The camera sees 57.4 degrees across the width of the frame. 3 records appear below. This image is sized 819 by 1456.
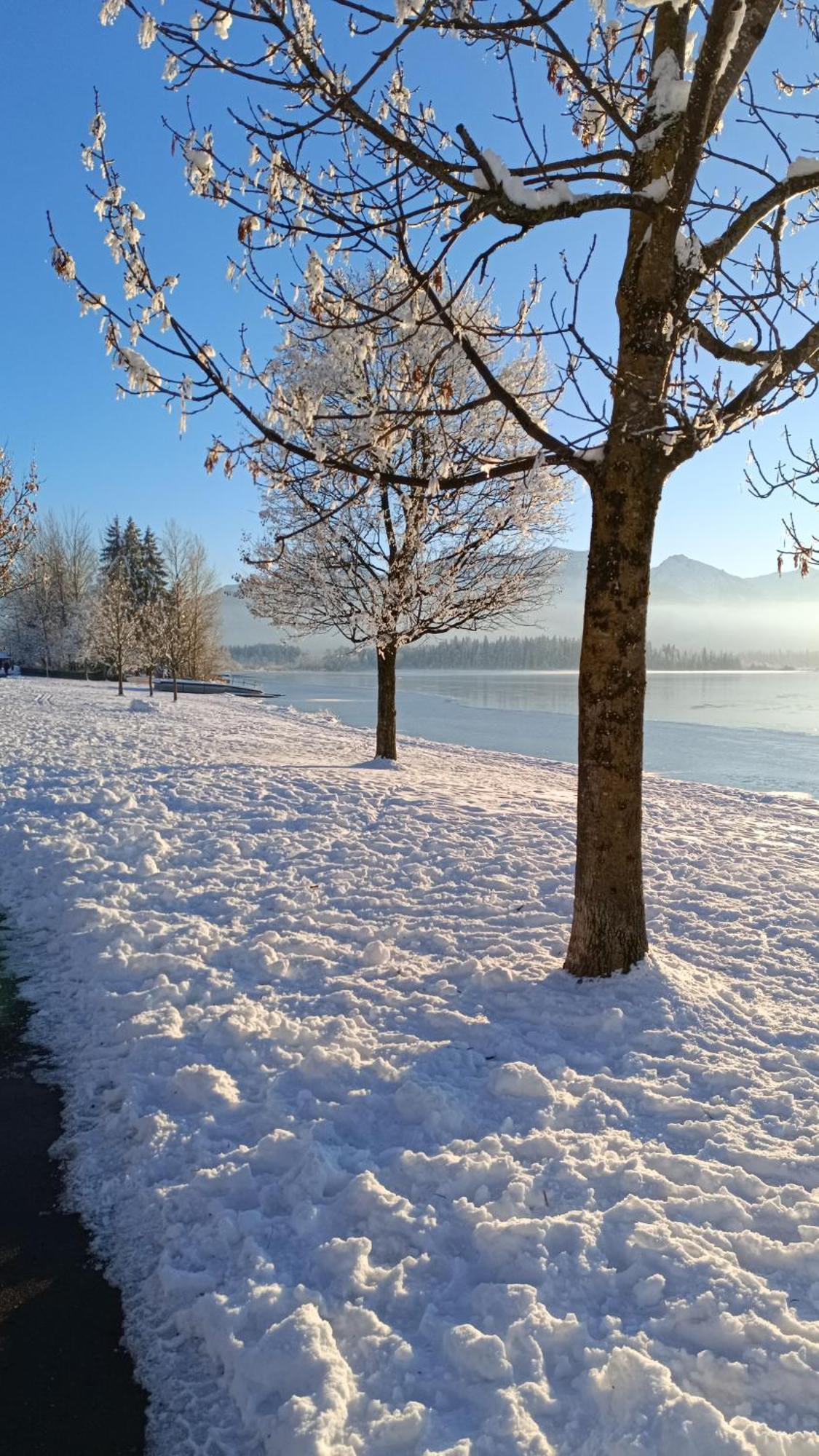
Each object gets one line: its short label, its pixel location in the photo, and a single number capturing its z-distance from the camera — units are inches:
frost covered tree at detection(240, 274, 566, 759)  448.8
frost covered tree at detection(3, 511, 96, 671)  2153.1
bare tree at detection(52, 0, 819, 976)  147.5
